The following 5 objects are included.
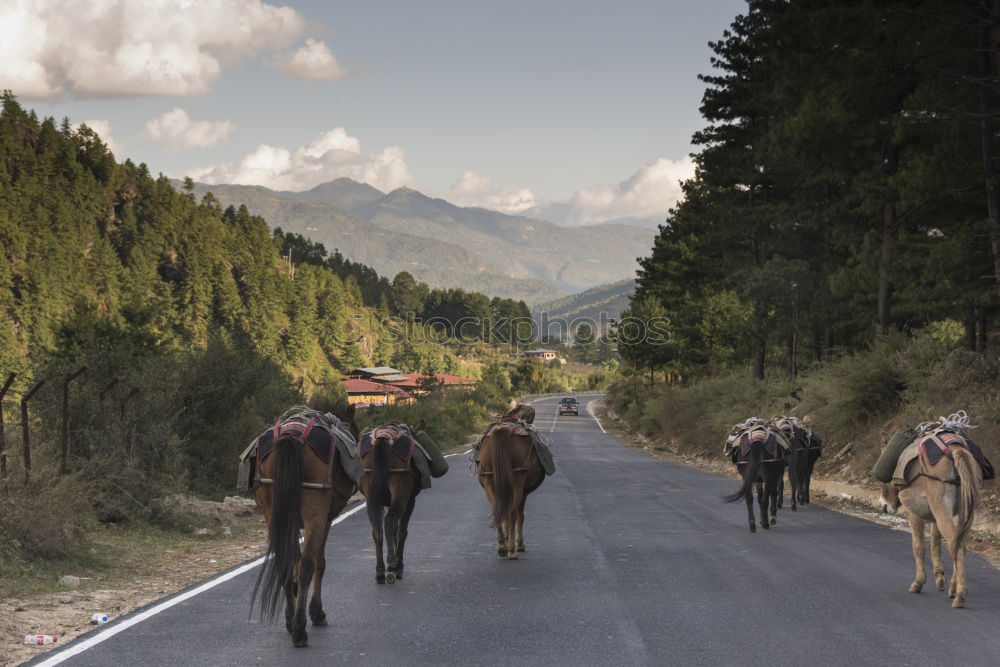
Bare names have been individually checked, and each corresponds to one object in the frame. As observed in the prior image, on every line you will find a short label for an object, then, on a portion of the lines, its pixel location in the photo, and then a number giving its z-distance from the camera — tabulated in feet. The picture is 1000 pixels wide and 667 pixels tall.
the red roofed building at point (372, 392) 302.86
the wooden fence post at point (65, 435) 44.27
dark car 309.01
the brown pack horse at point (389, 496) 32.53
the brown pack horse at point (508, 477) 37.65
